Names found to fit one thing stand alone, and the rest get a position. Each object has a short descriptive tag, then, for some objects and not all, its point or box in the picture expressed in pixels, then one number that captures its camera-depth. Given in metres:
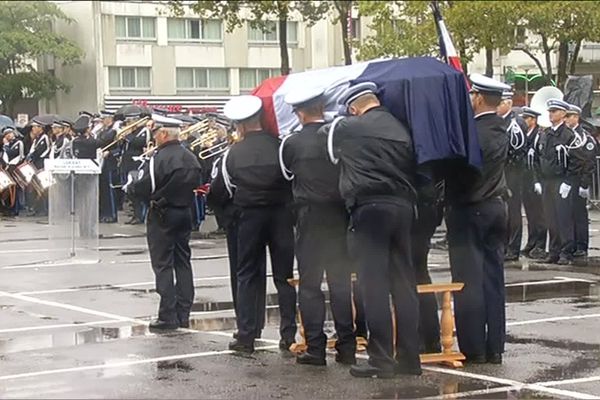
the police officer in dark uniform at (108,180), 22.11
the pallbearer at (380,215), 7.80
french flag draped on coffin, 7.99
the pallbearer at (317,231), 8.36
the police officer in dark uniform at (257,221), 8.93
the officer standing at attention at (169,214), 10.20
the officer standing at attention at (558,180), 15.13
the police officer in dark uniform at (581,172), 15.12
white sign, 15.89
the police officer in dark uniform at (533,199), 15.73
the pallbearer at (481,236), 8.50
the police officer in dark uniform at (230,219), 9.38
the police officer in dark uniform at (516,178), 14.79
